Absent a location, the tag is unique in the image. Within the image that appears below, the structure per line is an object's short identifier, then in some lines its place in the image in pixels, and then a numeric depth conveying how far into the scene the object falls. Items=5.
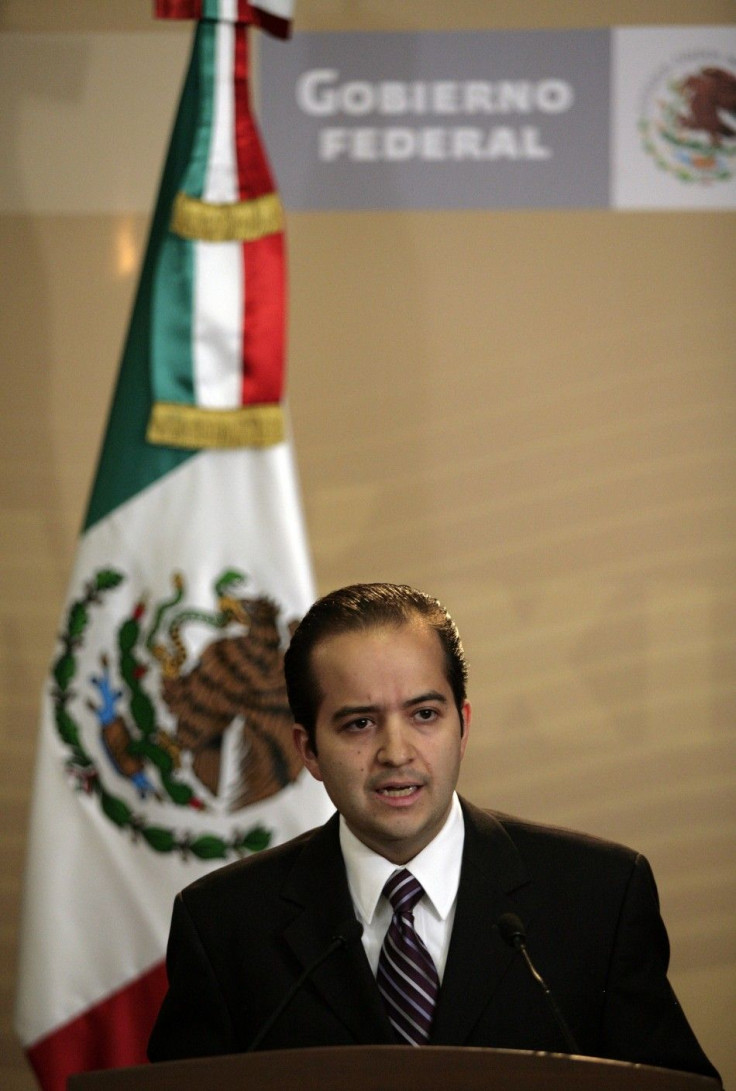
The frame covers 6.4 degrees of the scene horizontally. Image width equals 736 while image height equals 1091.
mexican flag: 6.81
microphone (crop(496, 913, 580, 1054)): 5.65
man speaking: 5.81
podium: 5.52
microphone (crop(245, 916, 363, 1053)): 5.64
